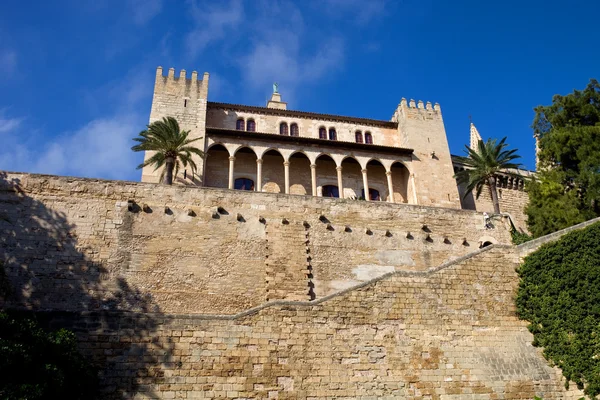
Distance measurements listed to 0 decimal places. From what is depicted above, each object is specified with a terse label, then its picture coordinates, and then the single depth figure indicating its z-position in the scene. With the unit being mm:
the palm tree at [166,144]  27522
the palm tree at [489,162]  30531
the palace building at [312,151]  31688
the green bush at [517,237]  22141
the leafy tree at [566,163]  24984
